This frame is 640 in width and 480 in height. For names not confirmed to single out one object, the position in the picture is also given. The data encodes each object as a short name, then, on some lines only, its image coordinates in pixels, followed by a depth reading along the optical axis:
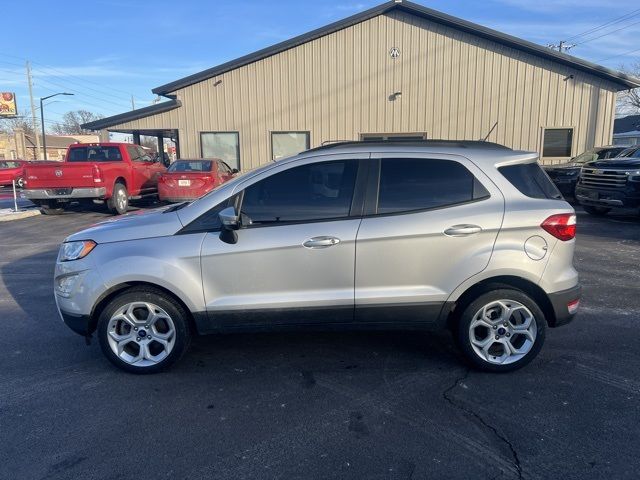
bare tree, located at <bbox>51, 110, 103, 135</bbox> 100.56
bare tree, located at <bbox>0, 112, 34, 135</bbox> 83.26
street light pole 37.42
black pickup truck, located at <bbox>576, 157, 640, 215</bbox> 10.41
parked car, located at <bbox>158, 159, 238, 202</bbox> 12.49
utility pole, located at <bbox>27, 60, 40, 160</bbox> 48.16
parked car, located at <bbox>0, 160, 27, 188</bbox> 26.19
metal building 15.52
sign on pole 60.15
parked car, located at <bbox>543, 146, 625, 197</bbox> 13.90
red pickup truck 12.17
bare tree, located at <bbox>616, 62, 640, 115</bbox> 57.02
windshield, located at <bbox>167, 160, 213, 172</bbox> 13.12
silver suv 3.51
